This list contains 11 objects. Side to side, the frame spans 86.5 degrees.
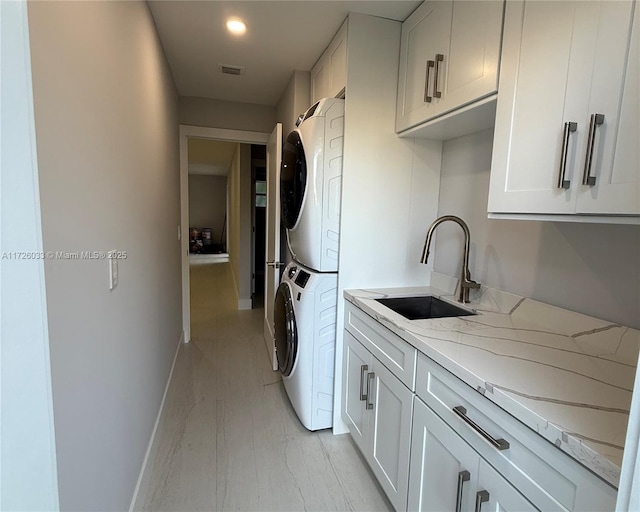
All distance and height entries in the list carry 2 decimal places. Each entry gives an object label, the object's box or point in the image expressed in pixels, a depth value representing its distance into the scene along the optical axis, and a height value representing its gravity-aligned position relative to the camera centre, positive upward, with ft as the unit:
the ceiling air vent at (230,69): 8.32 +3.57
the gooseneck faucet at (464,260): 5.59 -0.65
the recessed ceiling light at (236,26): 6.30 +3.54
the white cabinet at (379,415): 4.51 -3.04
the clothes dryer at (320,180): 6.18 +0.67
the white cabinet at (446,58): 4.19 +2.31
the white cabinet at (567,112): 2.81 +1.07
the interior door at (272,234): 8.75 -0.53
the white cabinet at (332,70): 6.20 +2.99
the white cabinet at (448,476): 2.95 -2.52
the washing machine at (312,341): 6.56 -2.48
